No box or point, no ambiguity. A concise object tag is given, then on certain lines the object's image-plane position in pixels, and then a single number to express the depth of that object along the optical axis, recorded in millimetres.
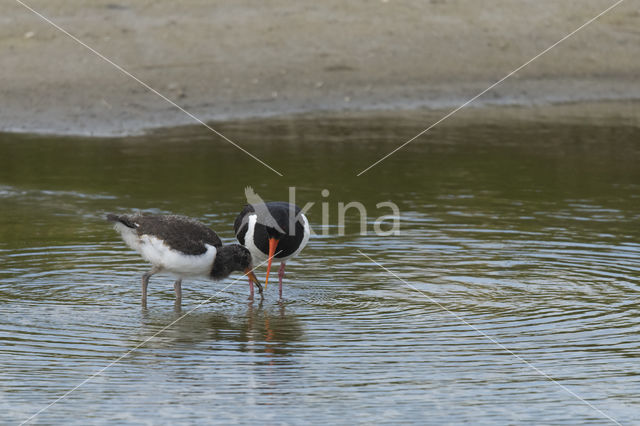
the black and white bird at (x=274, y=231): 19641
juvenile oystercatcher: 18625
